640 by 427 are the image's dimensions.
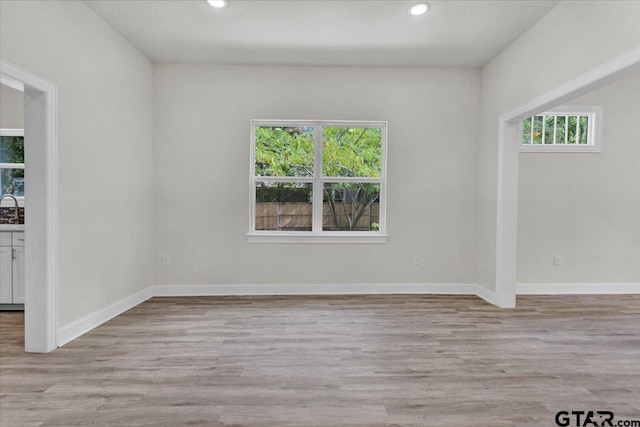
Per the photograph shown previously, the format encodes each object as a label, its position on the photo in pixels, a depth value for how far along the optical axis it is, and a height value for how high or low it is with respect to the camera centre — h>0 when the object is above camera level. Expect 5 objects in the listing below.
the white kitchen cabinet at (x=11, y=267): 3.70 -0.68
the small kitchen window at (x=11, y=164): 4.42 +0.49
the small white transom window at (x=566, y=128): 4.71 +1.12
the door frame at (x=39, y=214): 2.72 -0.08
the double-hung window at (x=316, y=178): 4.64 +0.39
